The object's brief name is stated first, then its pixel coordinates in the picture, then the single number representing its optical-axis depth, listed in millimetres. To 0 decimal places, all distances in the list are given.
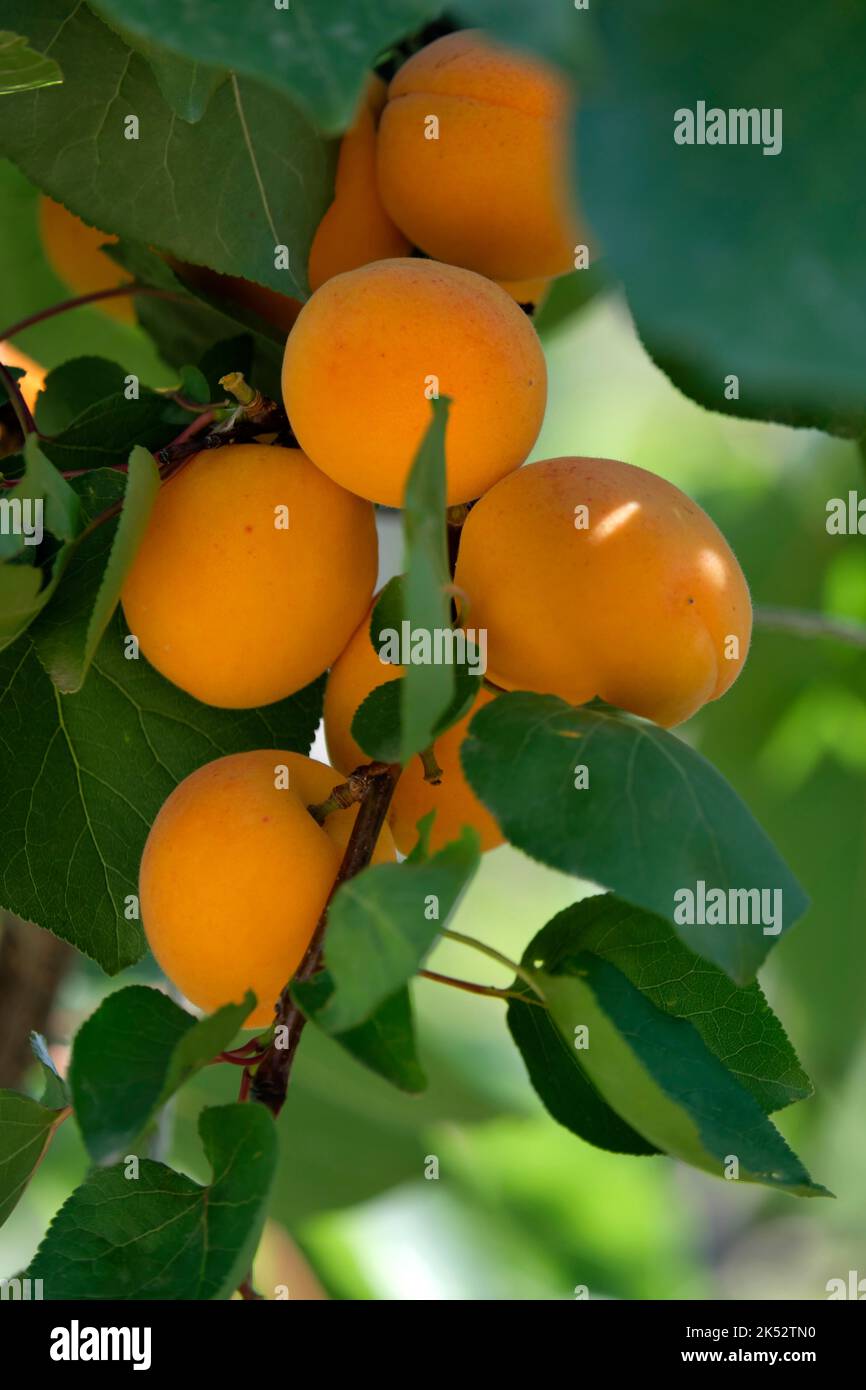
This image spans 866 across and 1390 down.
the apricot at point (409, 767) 635
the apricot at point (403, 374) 618
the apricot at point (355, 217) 682
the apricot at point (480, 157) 663
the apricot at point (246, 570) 638
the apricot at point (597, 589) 615
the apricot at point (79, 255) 744
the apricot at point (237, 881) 619
